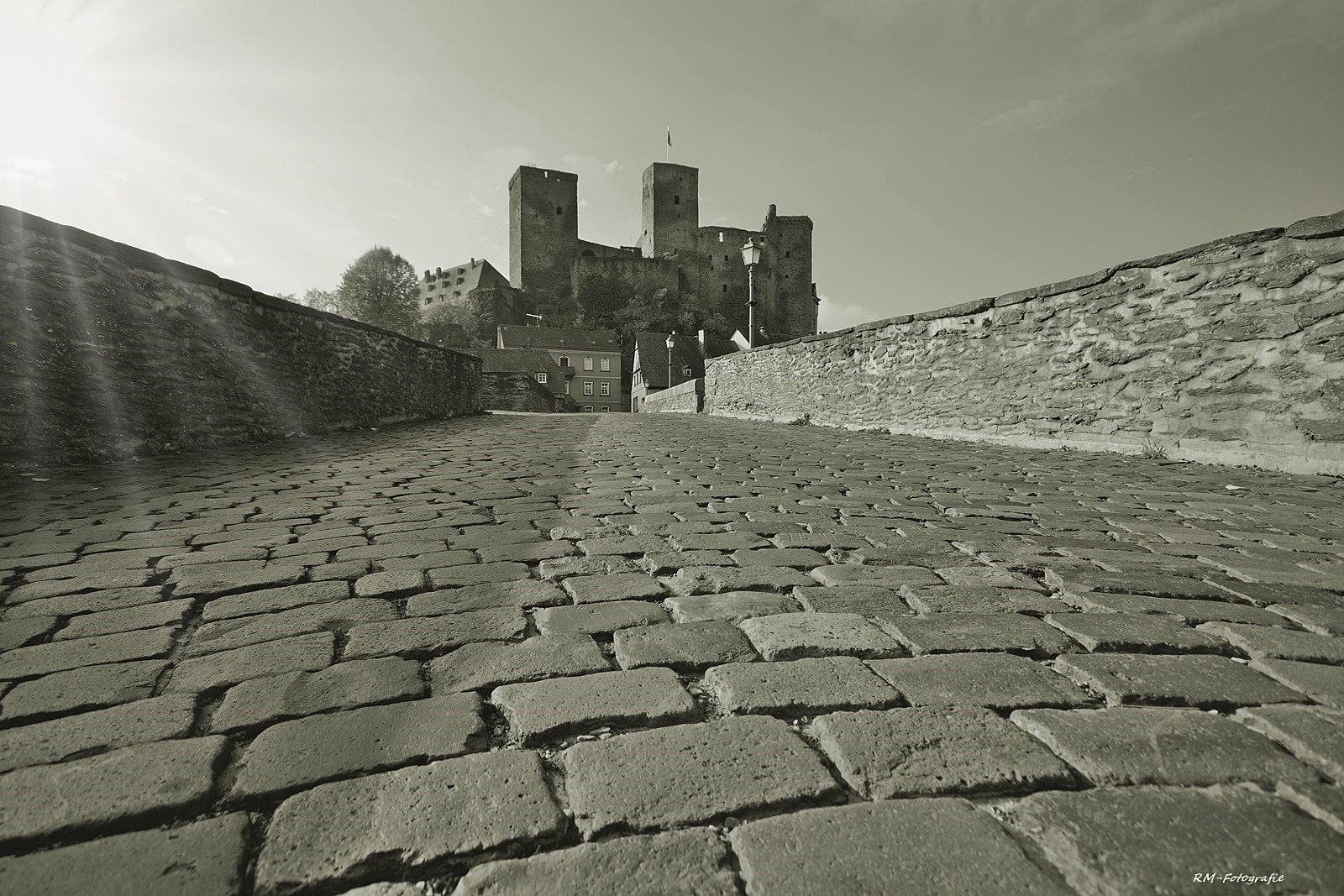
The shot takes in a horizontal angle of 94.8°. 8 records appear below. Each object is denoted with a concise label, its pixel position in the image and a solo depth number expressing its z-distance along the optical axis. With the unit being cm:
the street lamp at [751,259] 1521
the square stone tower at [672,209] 5722
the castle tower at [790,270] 5759
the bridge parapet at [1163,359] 501
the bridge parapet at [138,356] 481
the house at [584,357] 5278
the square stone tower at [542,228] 5547
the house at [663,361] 4056
